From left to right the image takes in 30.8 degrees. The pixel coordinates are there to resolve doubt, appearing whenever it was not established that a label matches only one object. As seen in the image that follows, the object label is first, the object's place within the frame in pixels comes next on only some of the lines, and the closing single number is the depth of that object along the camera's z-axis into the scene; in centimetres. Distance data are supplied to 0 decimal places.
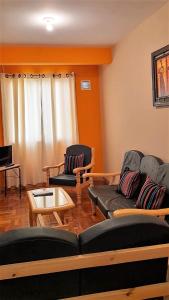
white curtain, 555
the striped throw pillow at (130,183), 341
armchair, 460
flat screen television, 511
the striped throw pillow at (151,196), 274
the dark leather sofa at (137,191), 297
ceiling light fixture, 341
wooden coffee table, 309
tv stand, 502
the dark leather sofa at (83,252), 136
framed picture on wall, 318
